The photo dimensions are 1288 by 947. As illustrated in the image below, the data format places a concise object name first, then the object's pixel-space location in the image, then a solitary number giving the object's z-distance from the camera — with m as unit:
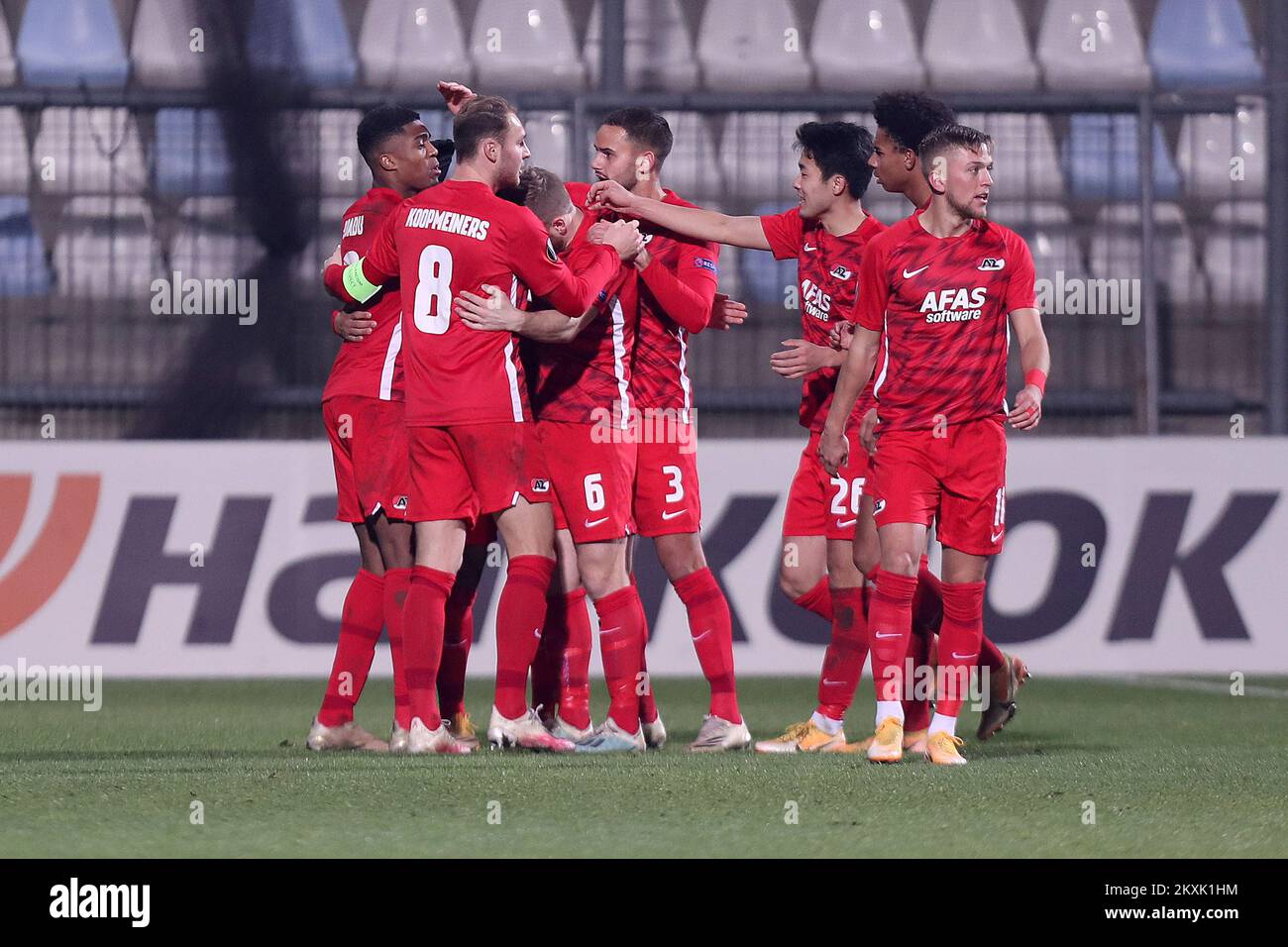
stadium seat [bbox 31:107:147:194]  19.33
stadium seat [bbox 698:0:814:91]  20.75
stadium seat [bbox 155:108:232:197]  19.33
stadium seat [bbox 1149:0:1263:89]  20.80
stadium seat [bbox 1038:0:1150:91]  20.89
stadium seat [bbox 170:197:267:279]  19.20
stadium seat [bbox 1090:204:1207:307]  19.69
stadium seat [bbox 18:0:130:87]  19.59
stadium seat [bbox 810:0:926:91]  20.80
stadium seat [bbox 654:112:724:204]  19.34
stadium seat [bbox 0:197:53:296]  19.12
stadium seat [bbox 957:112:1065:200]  19.58
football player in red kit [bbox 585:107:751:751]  11.43
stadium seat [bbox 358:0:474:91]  20.02
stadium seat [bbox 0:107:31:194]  19.27
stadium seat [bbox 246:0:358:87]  19.47
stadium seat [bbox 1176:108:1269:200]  19.67
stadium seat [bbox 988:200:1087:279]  19.69
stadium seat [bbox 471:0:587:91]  20.25
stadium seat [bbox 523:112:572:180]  18.81
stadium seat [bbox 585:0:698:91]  20.23
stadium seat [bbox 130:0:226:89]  19.50
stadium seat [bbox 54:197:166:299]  19.19
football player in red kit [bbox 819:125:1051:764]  10.61
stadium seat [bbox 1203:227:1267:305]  19.92
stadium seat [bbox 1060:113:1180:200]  19.64
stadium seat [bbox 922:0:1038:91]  20.86
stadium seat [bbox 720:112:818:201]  19.42
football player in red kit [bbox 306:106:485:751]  11.46
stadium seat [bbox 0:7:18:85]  19.70
